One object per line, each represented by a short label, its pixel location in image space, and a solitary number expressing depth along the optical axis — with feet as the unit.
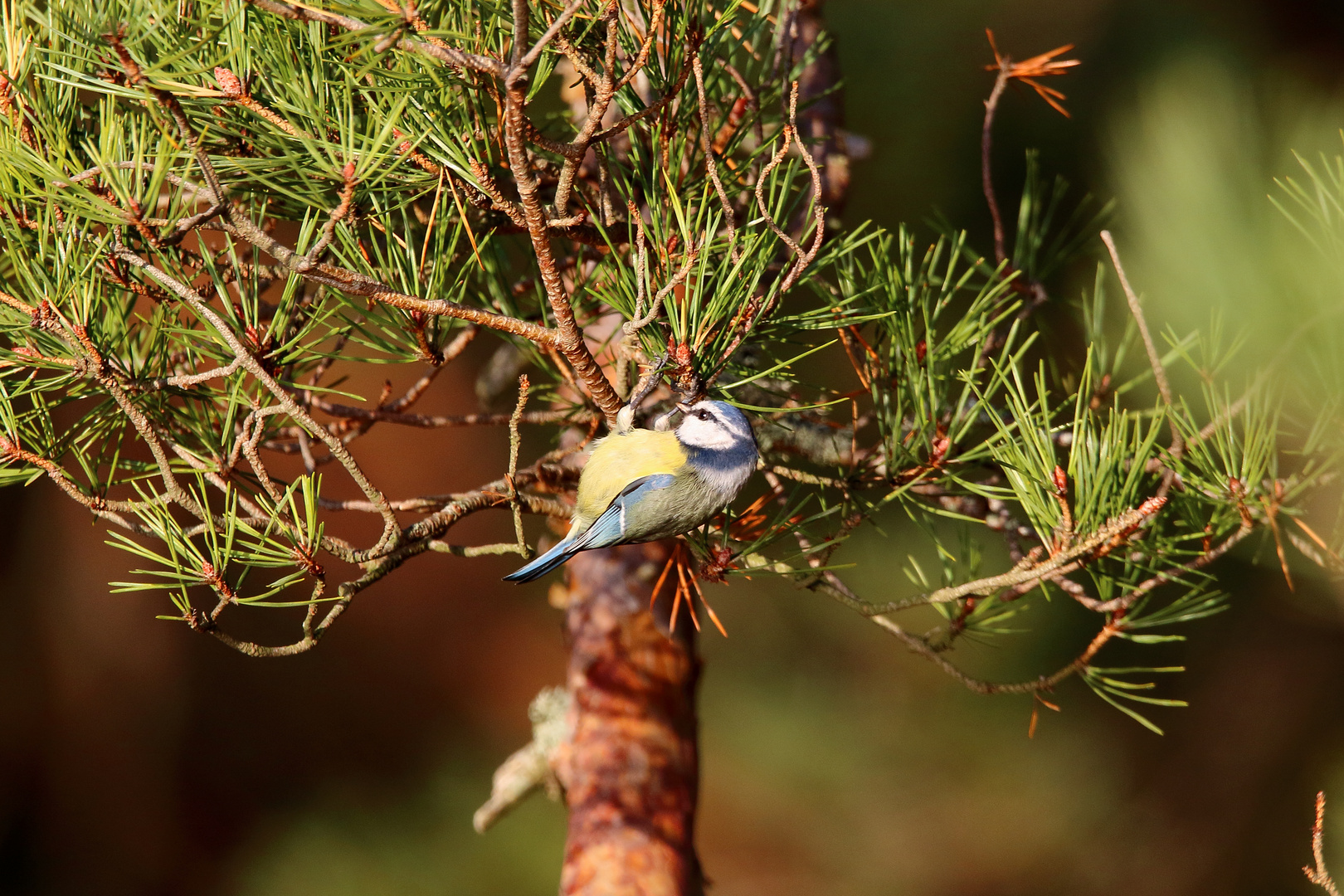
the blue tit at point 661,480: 26.37
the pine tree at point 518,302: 26.08
